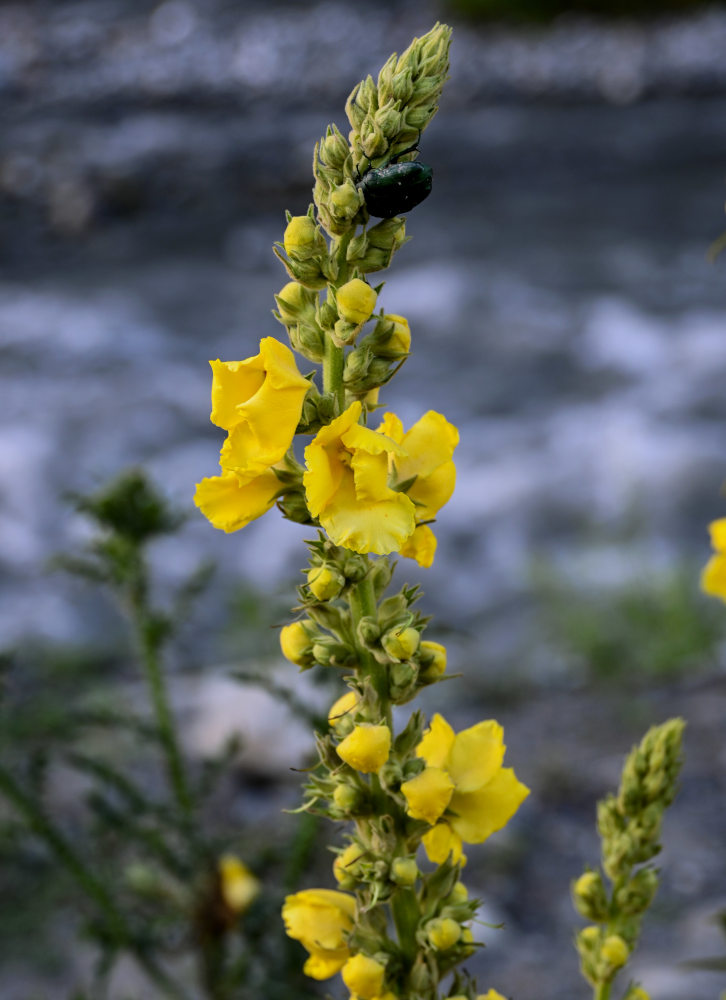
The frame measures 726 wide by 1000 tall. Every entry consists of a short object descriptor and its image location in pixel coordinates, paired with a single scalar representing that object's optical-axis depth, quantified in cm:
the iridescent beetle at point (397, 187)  82
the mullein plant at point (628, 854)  87
